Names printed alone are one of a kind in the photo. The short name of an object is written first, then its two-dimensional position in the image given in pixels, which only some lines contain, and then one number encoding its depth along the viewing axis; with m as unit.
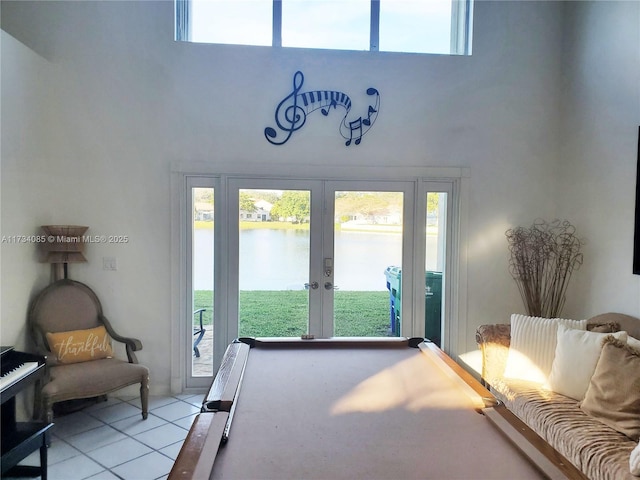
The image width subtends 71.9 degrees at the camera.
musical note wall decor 3.89
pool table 1.39
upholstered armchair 3.12
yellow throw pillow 3.35
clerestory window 3.94
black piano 2.34
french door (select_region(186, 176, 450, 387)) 3.95
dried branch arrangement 3.92
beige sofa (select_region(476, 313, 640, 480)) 2.28
